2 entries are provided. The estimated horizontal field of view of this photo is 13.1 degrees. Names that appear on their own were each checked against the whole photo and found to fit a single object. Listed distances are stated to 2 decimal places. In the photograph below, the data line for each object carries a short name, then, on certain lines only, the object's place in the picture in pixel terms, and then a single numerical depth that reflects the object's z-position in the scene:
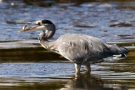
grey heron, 10.41
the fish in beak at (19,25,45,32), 11.30
